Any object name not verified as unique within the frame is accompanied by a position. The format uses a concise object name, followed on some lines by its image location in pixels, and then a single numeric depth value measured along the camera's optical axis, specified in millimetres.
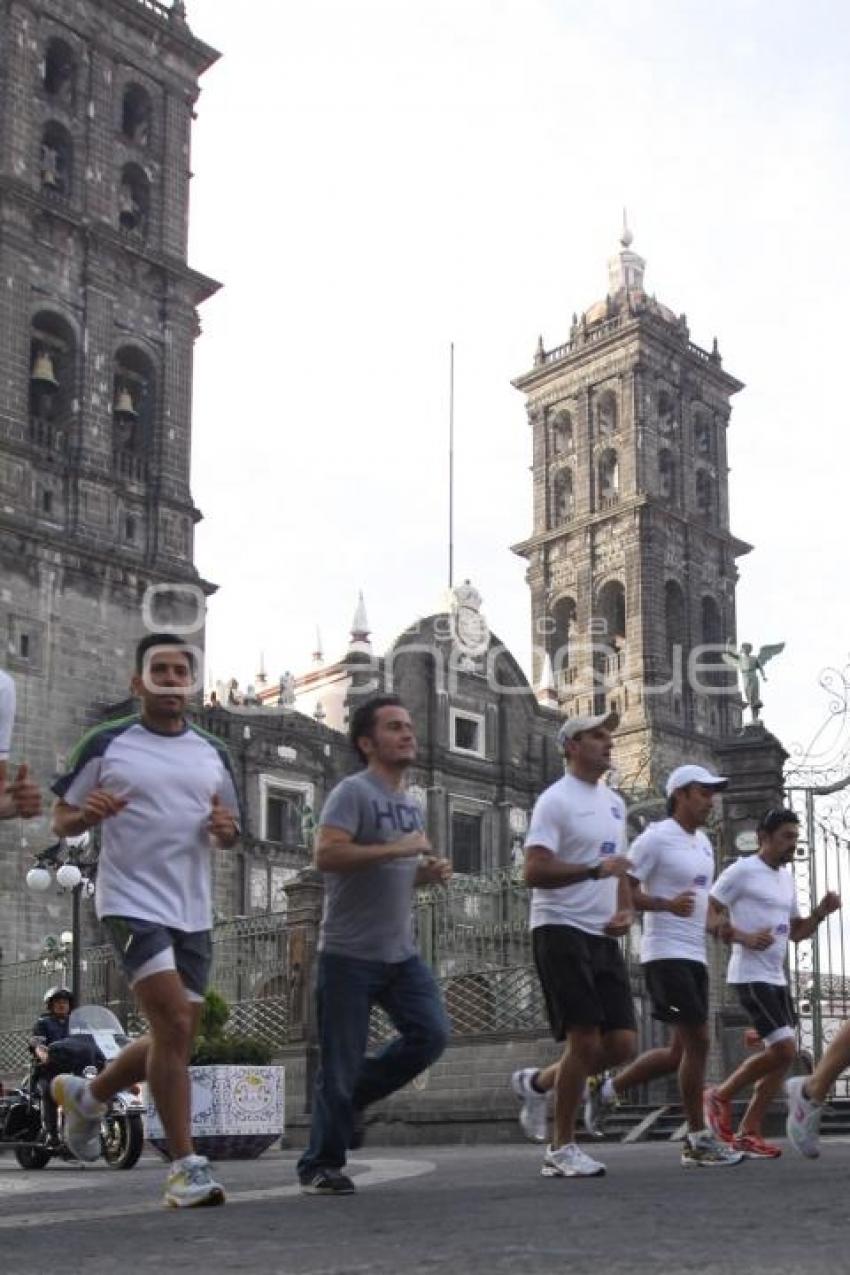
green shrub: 13859
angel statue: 17188
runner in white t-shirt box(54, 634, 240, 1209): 5164
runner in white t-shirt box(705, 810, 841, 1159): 8305
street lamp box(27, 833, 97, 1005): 18484
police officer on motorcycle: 11594
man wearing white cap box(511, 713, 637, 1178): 6418
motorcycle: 11219
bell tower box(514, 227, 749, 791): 45438
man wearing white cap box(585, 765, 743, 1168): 7391
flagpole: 41084
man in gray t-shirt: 5535
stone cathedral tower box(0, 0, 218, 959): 30594
